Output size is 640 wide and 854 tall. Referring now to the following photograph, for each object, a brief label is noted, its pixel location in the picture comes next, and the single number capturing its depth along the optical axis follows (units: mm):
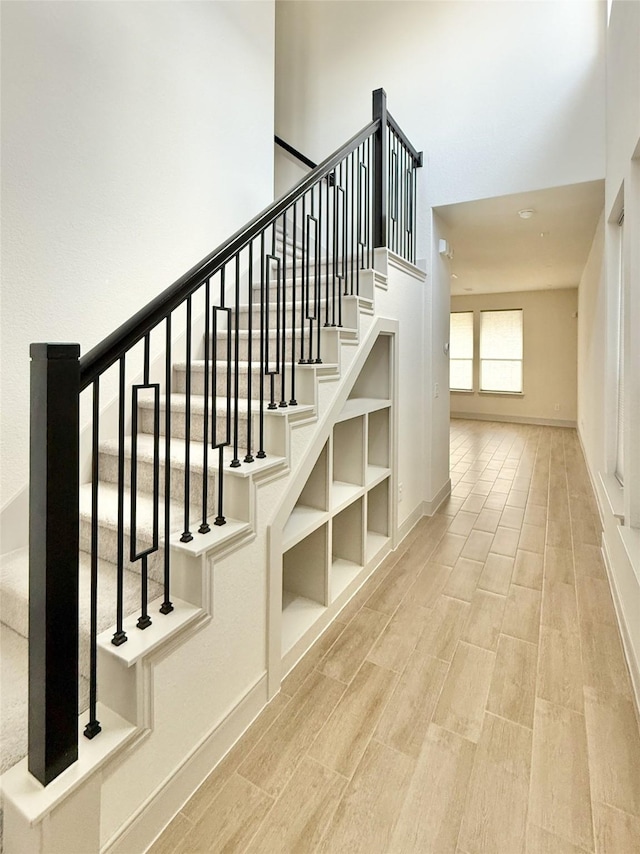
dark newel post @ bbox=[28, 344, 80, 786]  983
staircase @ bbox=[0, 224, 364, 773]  1372
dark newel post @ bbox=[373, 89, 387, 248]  2928
